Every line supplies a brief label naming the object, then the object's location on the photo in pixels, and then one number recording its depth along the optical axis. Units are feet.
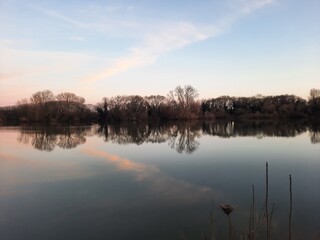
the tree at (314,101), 155.35
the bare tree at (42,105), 168.14
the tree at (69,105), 172.96
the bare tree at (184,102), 177.78
